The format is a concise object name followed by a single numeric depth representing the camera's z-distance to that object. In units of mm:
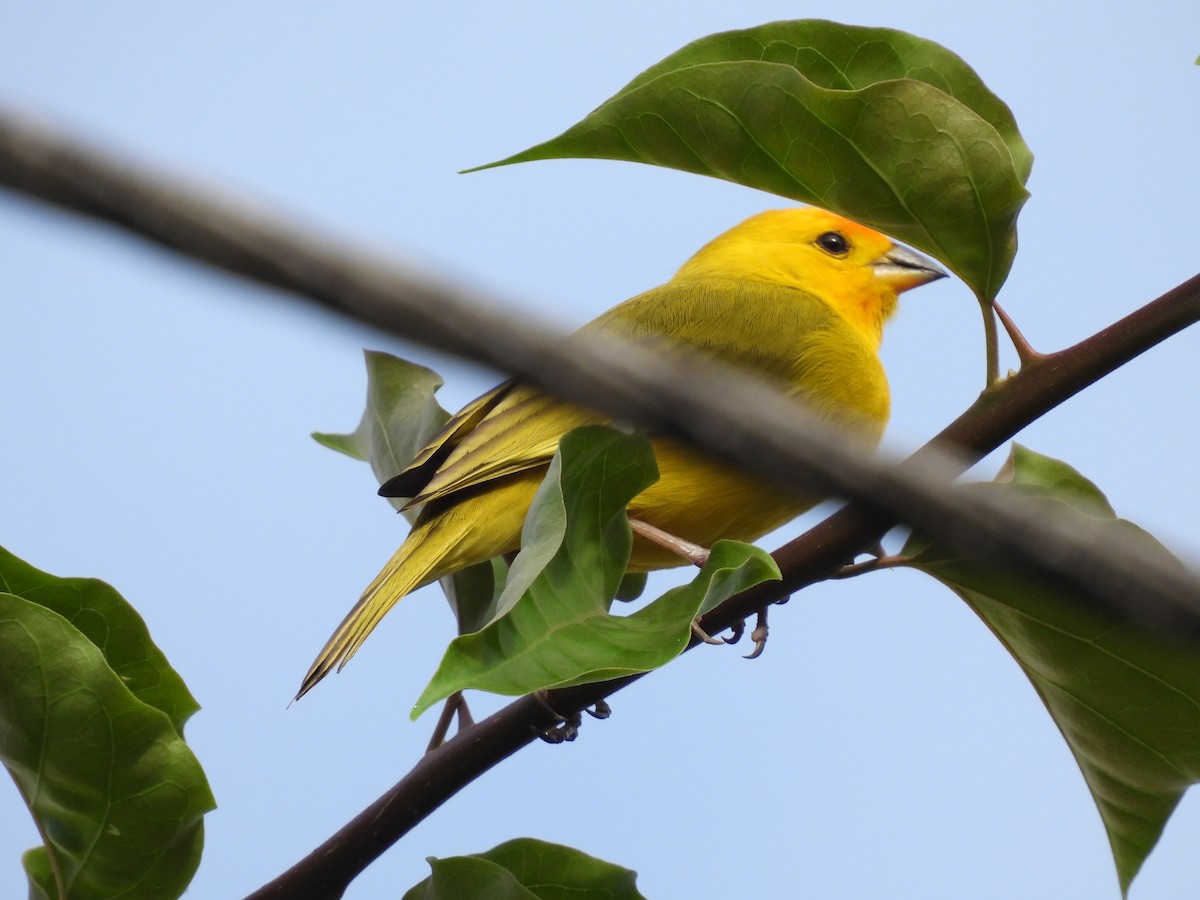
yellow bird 4169
